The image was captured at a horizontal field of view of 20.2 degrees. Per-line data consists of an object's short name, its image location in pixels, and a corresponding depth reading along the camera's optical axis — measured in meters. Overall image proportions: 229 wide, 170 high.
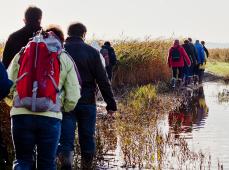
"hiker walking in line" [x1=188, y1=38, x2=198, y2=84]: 22.59
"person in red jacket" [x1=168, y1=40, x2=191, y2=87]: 21.25
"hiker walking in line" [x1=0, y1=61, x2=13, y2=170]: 5.55
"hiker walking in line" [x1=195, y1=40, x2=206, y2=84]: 23.98
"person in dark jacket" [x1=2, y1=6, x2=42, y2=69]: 7.41
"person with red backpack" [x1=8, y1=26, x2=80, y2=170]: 5.55
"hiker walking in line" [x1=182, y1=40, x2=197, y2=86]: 22.39
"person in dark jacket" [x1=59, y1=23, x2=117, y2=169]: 7.42
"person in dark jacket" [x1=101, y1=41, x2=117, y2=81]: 19.93
